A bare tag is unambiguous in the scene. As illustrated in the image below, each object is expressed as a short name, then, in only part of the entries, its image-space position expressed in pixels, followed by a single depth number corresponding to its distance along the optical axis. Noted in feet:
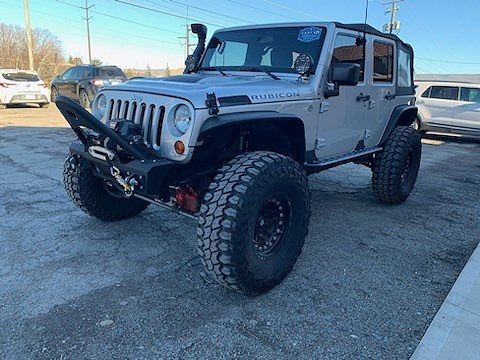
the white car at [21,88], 45.13
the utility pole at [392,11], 87.54
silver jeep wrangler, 8.07
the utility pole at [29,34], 77.83
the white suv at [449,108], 35.60
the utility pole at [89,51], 141.59
